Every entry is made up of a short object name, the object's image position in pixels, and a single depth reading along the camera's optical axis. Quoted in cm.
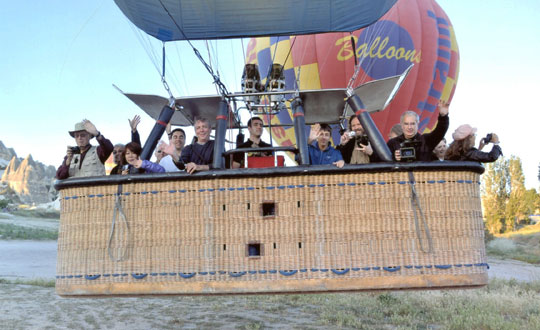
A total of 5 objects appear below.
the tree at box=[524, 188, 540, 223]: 2966
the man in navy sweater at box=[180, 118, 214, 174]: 277
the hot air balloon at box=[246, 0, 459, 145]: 863
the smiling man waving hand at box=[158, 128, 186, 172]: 299
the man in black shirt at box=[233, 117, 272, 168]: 307
